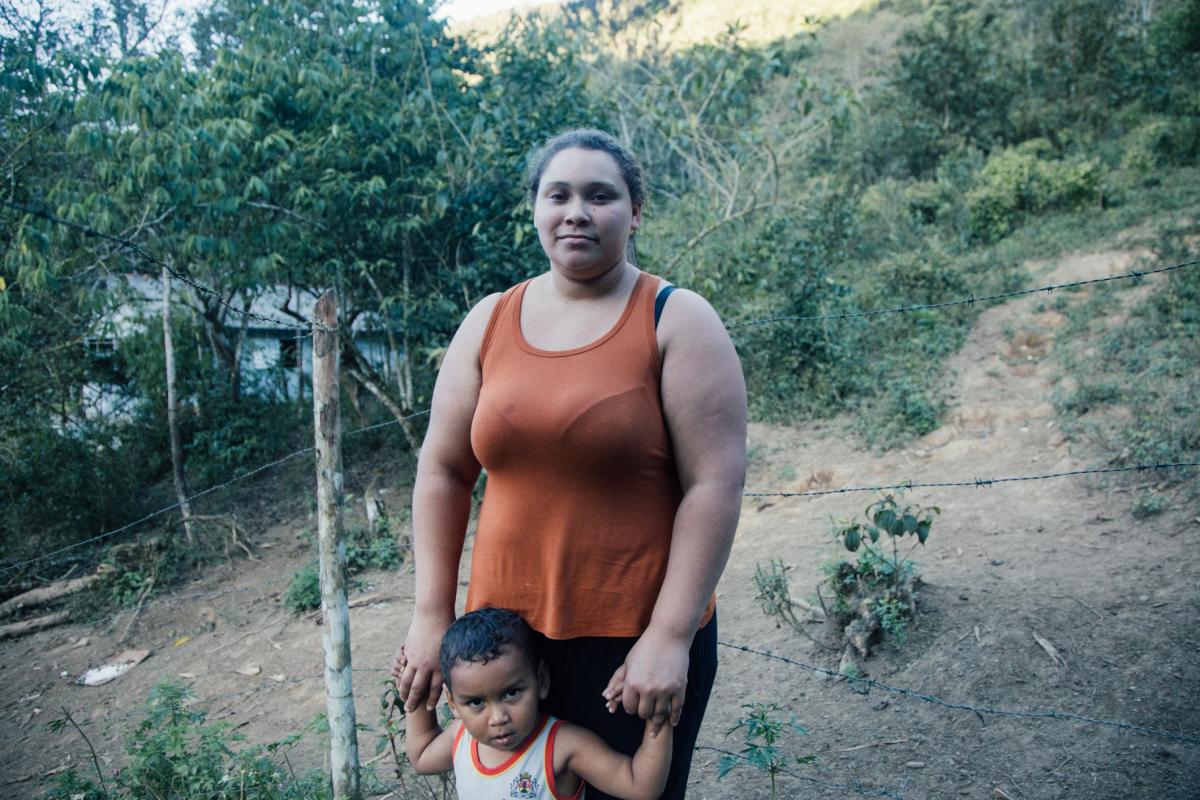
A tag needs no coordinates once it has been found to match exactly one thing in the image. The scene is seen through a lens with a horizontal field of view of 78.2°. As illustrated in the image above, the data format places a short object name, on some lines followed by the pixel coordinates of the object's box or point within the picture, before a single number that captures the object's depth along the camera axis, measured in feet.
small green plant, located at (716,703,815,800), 5.89
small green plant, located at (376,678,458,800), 7.32
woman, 4.19
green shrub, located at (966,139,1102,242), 35.91
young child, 4.55
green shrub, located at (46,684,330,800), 7.88
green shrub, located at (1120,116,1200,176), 36.42
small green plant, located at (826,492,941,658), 10.89
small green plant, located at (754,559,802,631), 12.13
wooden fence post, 7.93
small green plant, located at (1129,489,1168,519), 13.97
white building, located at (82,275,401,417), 27.04
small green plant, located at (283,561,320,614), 17.94
